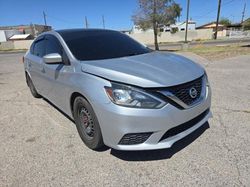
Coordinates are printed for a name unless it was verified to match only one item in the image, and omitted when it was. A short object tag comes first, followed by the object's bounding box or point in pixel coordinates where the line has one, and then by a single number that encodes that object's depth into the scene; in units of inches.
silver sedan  76.0
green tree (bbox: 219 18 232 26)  2646.0
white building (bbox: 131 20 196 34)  1999.3
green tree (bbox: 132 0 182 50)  641.0
